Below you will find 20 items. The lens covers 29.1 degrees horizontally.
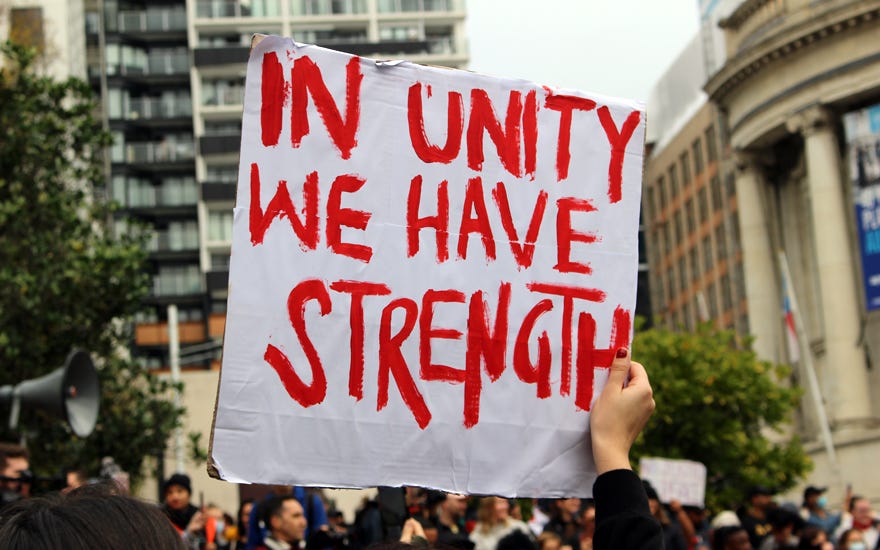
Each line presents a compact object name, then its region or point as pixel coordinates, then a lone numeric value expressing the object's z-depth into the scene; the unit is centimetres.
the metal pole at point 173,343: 4262
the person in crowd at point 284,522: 852
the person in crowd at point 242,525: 1202
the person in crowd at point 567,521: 1219
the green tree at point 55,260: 2092
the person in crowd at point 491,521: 1210
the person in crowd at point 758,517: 1462
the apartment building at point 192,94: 8200
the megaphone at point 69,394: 1246
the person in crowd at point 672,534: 1156
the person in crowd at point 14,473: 770
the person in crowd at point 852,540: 1528
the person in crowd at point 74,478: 899
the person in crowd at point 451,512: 1184
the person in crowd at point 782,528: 1327
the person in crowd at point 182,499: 973
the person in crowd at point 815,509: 1780
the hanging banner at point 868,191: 4794
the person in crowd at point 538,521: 1540
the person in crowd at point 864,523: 1673
